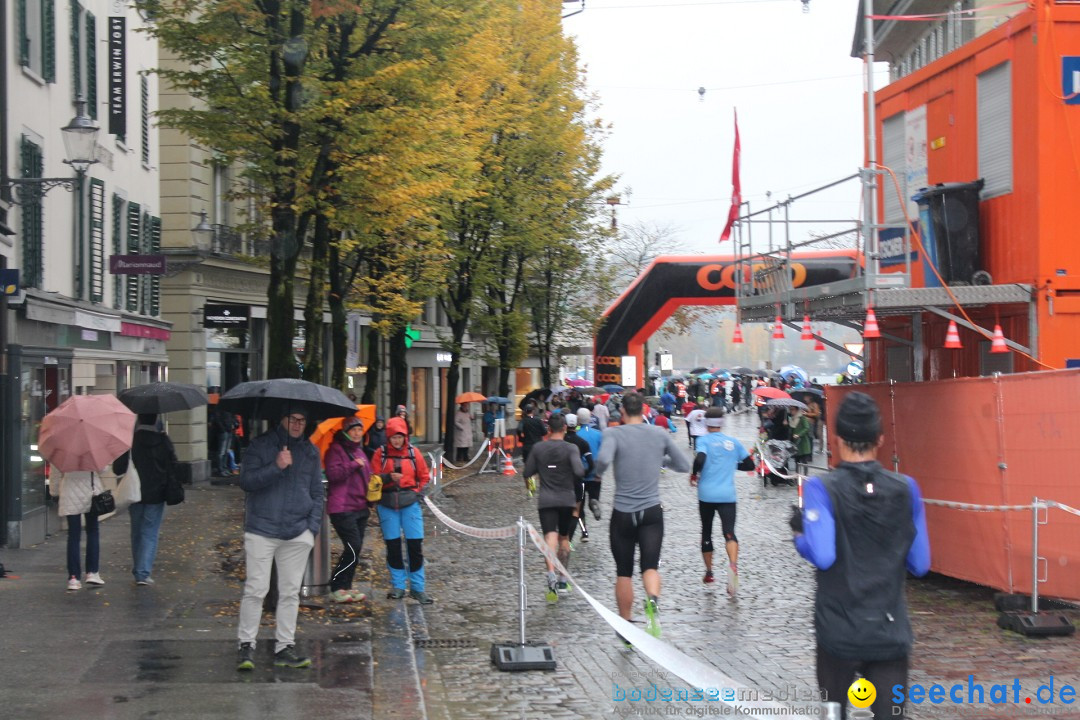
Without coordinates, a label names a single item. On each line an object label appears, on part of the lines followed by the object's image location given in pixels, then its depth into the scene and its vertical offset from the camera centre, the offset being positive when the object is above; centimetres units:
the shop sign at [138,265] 2080 +189
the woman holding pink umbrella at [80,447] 1162 -57
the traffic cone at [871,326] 1366 +57
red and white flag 2006 +286
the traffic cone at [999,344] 1328 +36
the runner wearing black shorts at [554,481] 1207 -94
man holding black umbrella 870 -97
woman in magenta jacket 1171 -100
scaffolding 1364 +106
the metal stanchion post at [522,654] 892 -191
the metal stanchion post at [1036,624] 995 -189
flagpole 1394 +196
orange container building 1316 +250
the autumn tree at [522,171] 3472 +585
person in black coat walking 1245 -119
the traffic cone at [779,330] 1833 +73
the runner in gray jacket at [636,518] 980 -104
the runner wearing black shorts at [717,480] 1269 -99
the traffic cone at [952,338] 1361 +43
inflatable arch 3959 +259
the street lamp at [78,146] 1471 +270
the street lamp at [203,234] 2886 +333
